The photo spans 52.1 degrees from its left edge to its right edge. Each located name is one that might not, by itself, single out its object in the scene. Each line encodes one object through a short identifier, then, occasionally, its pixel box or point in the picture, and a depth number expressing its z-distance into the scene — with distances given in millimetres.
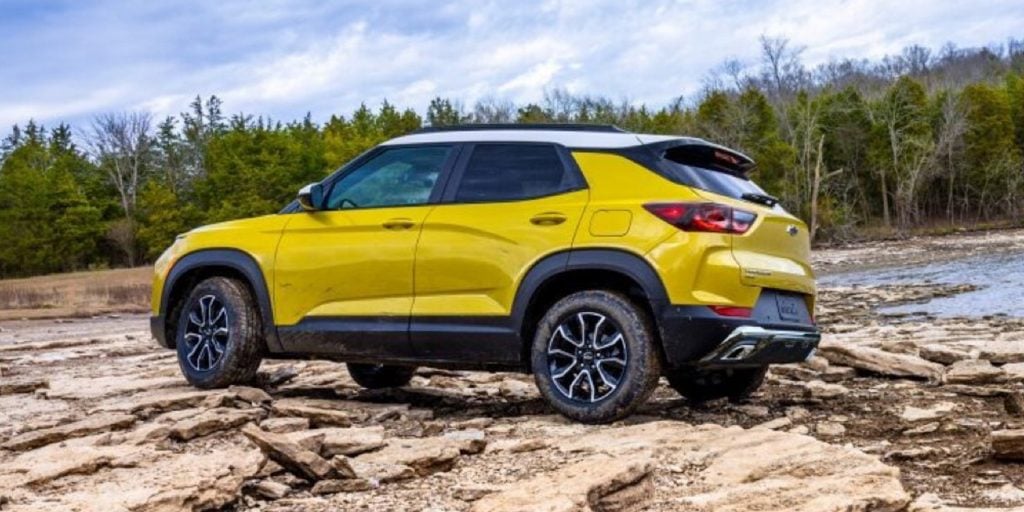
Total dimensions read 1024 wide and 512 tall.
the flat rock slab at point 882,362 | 7945
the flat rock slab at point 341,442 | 5254
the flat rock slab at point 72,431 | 5797
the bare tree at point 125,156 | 85250
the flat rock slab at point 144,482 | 4223
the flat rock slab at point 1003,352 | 9039
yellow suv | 5820
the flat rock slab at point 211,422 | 5820
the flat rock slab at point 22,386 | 8466
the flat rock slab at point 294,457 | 4699
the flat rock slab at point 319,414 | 6289
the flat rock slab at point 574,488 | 3963
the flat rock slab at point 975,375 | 7562
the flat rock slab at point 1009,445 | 4840
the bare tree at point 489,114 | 88250
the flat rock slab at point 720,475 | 4020
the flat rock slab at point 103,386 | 8016
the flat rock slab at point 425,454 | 4930
